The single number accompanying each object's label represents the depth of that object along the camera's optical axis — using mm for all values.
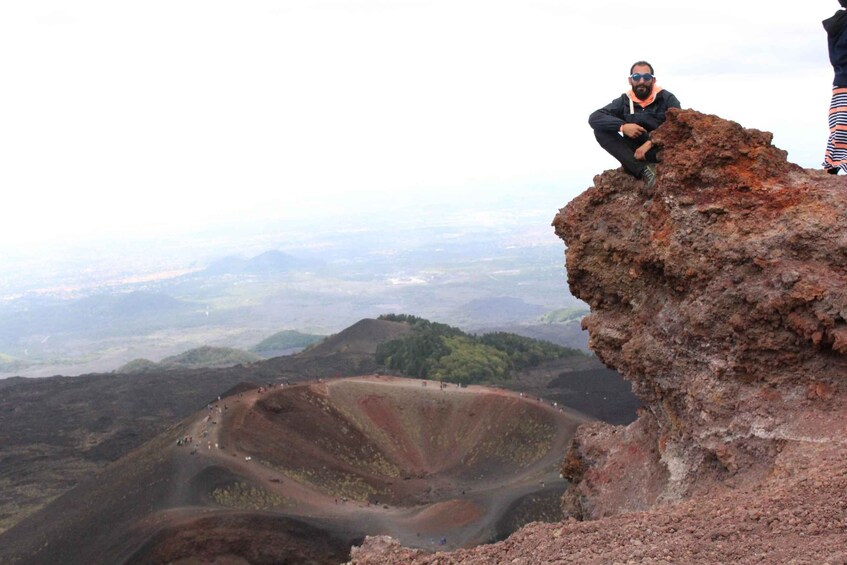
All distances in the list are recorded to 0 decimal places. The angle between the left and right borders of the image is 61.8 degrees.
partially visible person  8617
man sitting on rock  9516
